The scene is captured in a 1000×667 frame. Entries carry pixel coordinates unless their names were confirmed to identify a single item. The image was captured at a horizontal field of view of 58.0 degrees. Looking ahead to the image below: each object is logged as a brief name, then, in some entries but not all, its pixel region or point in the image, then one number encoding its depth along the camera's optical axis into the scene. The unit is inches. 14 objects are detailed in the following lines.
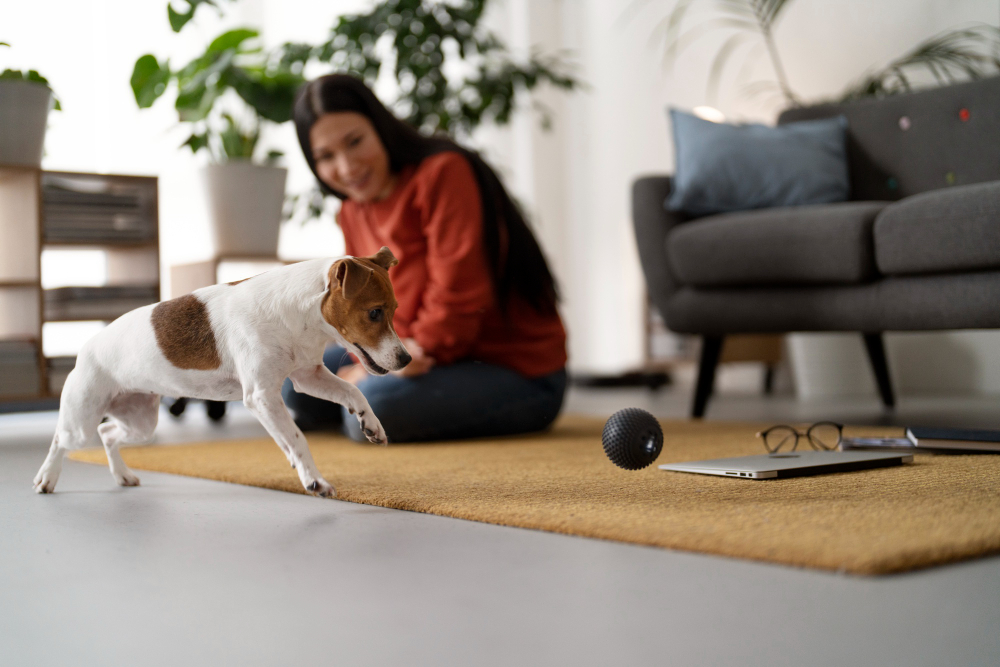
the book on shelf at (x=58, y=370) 102.1
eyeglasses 68.6
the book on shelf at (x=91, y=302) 106.7
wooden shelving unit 101.1
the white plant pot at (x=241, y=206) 120.3
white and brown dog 49.3
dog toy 53.8
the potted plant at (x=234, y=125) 120.6
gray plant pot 100.0
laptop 54.5
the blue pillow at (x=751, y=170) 100.7
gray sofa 76.2
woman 81.4
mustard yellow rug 36.5
